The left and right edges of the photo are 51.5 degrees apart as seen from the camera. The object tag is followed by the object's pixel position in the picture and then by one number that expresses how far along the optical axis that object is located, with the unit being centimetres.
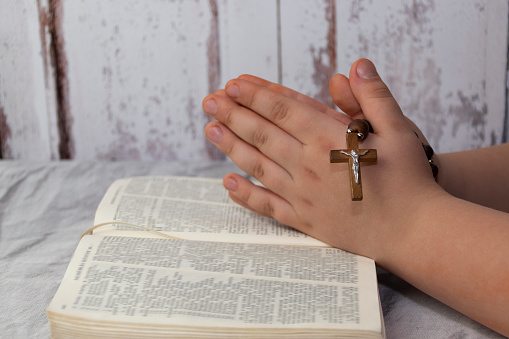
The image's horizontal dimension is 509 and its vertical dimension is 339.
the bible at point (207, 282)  51
